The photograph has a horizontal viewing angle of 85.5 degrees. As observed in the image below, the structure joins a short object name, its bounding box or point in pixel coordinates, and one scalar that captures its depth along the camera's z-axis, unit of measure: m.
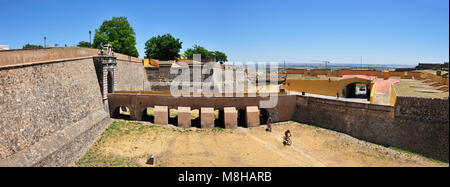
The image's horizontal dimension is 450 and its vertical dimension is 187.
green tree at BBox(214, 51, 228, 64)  67.93
